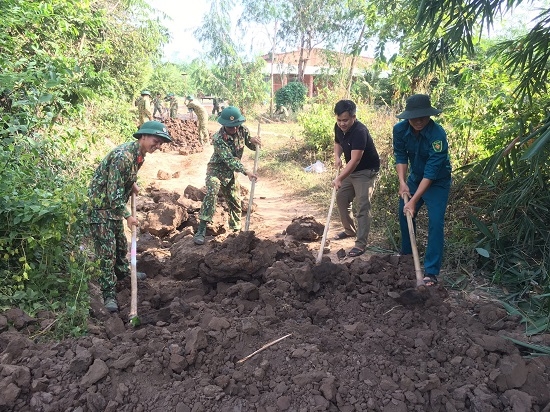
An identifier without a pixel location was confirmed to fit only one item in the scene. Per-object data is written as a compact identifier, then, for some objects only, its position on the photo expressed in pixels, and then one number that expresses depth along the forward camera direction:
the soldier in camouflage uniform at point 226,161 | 5.24
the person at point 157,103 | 19.70
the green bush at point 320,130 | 10.44
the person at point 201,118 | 14.21
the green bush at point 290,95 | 24.61
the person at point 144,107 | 13.27
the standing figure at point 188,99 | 14.48
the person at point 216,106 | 22.56
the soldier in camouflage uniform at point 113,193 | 3.58
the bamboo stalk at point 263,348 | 2.81
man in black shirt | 4.57
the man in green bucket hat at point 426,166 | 3.69
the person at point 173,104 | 17.52
